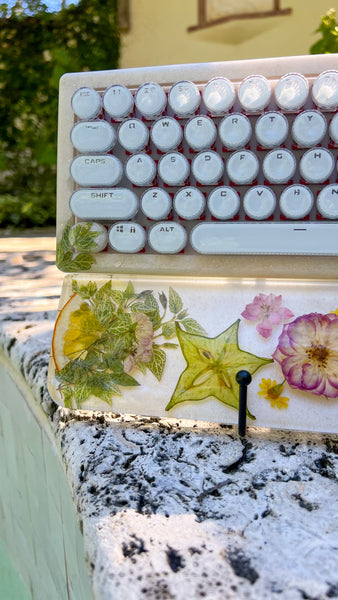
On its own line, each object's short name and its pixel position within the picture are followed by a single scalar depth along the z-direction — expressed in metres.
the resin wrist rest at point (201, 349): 0.42
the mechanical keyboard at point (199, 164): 0.42
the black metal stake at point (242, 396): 0.40
